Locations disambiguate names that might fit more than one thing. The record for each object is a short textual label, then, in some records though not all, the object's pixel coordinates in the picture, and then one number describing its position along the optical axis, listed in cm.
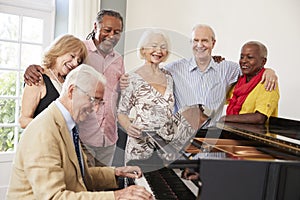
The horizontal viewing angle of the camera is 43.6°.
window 340
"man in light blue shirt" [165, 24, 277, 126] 212
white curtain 342
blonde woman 205
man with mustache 235
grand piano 125
